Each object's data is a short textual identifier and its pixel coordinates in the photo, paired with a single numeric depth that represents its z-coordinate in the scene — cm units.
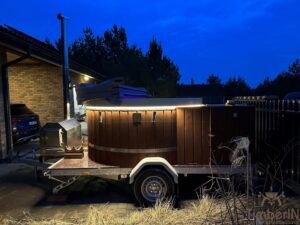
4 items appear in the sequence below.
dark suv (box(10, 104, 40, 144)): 853
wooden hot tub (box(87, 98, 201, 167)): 391
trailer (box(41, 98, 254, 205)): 388
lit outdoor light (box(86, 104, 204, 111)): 389
